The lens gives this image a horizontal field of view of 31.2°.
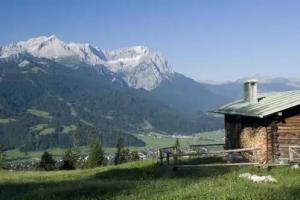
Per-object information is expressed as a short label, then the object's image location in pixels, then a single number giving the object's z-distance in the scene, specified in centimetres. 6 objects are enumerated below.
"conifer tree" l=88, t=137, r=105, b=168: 10762
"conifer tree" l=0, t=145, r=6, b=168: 11496
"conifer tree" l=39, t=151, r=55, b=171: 10112
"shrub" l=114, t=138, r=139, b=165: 10906
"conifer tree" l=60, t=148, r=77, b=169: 10019
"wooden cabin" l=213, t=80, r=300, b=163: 4069
